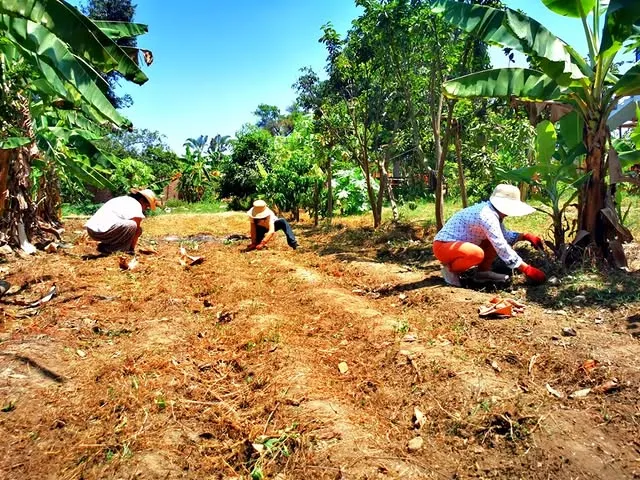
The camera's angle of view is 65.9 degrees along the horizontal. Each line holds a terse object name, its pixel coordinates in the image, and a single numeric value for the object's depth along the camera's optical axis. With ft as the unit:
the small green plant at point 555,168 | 18.12
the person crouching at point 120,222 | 24.38
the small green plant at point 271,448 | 8.12
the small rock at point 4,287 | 17.35
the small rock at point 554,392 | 9.71
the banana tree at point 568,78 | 16.21
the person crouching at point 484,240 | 15.56
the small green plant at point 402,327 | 13.24
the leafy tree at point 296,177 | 44.68
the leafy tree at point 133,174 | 59.89
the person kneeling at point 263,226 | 29.66
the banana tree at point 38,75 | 12.16
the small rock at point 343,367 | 11.75
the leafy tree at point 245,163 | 62.13
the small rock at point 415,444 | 8.58
